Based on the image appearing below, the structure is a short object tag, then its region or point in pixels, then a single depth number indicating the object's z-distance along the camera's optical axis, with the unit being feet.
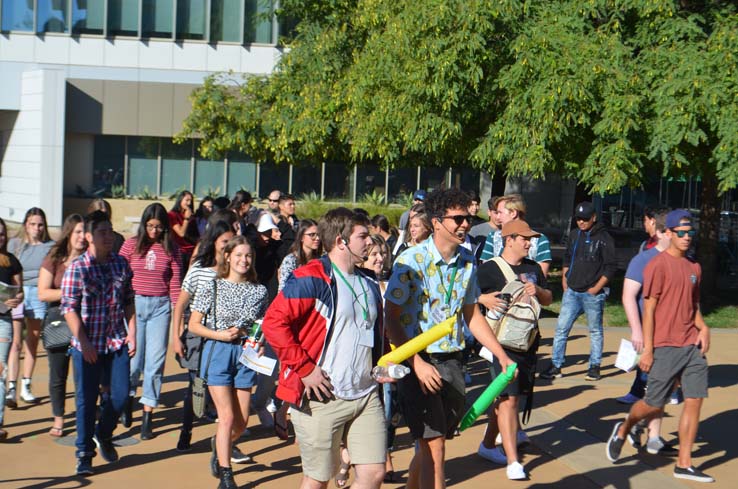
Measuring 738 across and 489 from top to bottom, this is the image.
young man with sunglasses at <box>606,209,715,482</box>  22.99
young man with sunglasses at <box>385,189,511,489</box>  17.70
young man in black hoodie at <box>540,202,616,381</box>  35.50
